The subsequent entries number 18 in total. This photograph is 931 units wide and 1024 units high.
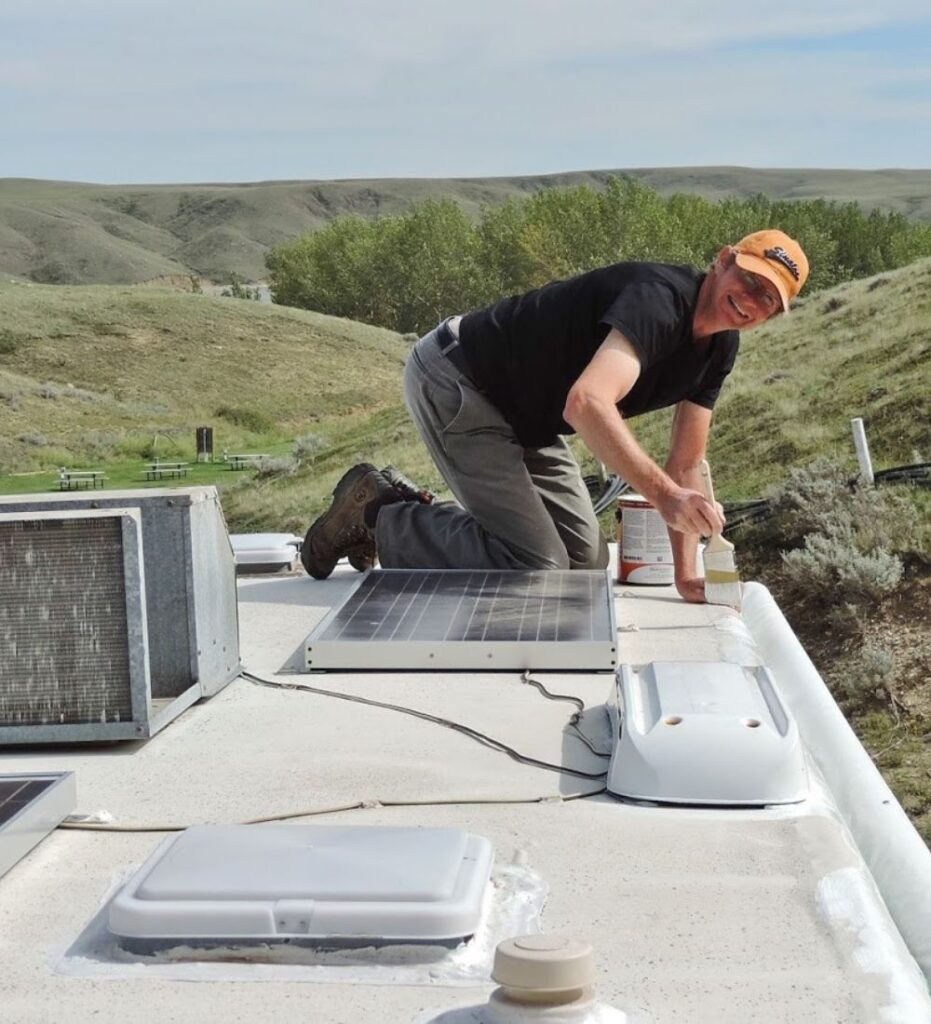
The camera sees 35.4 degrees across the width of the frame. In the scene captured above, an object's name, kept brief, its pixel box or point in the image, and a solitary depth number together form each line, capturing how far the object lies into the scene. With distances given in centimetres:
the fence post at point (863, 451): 1035
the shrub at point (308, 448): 2939
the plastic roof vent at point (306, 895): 188
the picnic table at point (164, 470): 3328
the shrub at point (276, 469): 2751
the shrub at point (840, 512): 930
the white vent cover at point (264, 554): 554
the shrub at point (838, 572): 859
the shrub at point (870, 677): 748
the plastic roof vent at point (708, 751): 254
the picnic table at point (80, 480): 3045
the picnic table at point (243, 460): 3418
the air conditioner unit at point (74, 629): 303
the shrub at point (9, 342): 5612
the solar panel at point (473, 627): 368
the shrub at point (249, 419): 5128
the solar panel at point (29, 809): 230
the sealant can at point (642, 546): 480
